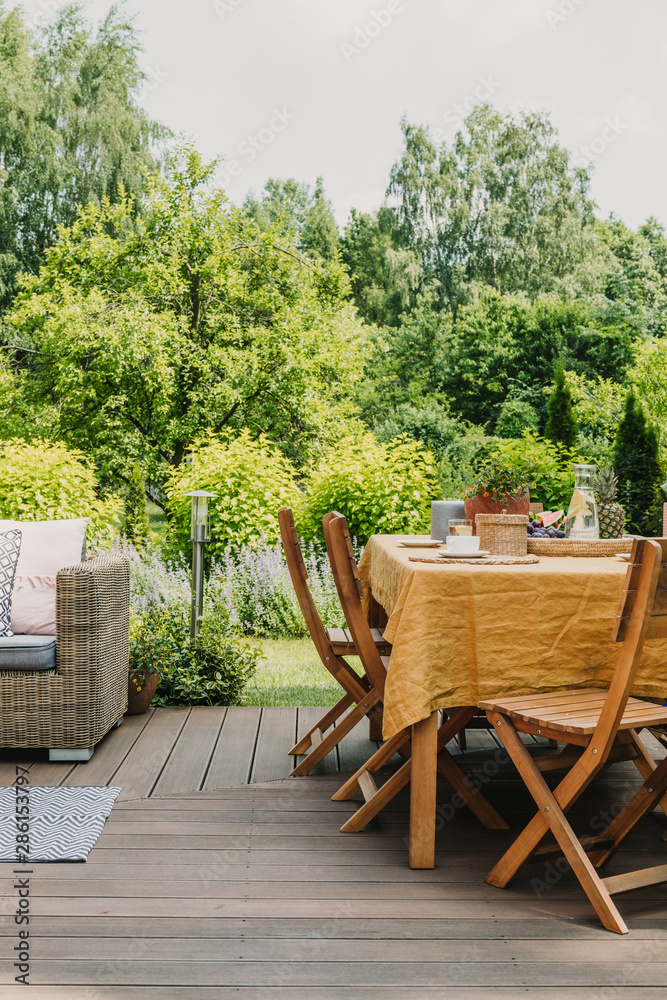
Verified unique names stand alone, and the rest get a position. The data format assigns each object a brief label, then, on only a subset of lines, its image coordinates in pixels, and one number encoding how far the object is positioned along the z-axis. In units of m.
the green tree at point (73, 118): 12.41
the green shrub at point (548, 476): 8.32
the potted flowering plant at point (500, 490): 2.89
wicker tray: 2.76
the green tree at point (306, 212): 16.77
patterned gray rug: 2.46
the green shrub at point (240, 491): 6.71
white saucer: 2.59
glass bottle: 2.92
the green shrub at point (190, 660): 4.07
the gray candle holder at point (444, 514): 3.23
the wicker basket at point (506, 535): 2.74
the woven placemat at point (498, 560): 2.47
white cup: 2.61
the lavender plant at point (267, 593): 5.95
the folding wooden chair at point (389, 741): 2.59
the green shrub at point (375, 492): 6.68
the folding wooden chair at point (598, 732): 1.98
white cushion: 3.48
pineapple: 2.98
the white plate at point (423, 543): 3.13
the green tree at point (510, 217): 17.05
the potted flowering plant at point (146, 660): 3.94
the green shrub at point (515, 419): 15.39
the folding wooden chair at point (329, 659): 2.94
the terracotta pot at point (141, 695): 3.92
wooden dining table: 2.30
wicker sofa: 3.27
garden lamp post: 4.46
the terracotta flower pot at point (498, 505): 2.91
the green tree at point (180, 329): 10.95
